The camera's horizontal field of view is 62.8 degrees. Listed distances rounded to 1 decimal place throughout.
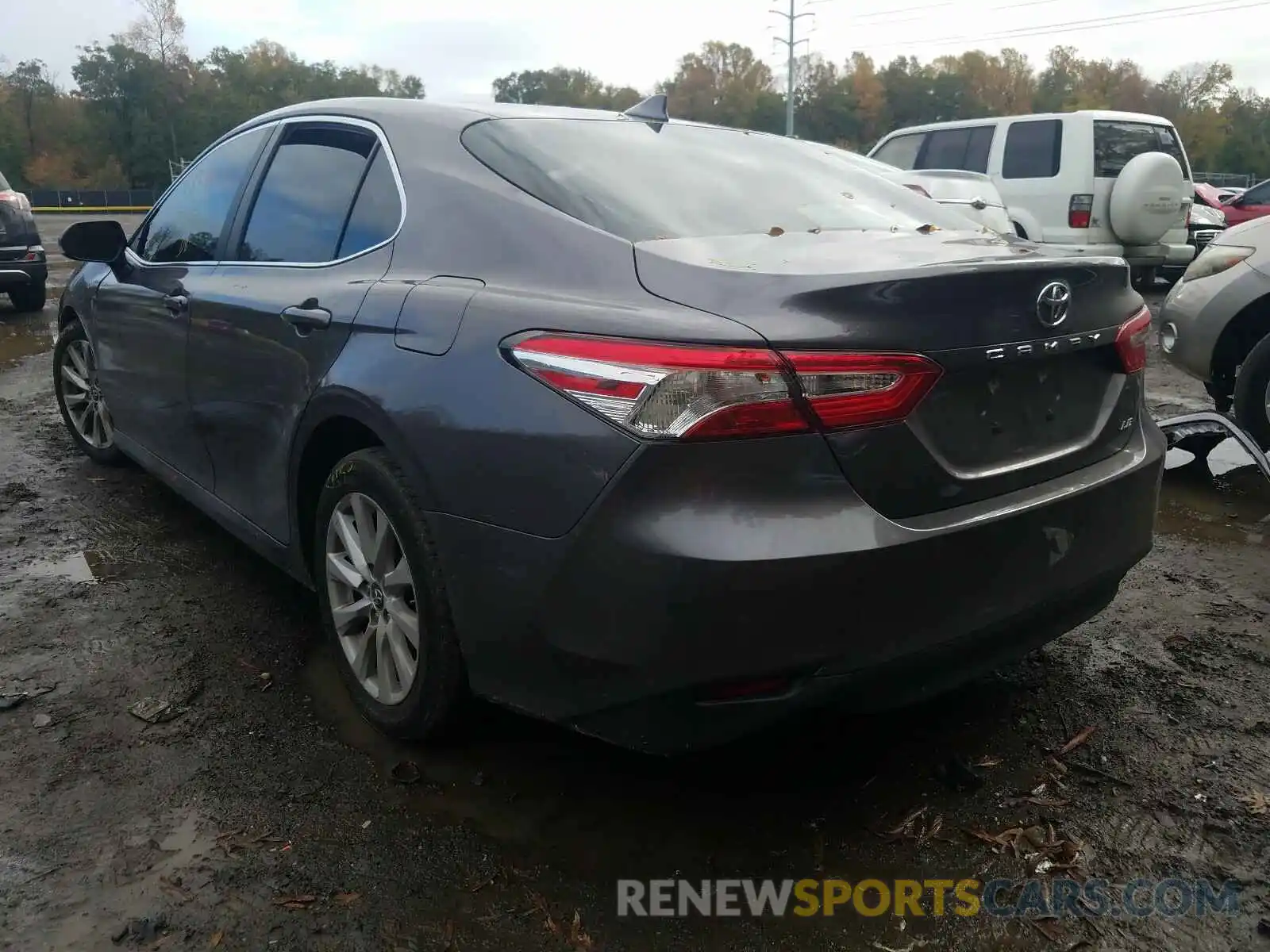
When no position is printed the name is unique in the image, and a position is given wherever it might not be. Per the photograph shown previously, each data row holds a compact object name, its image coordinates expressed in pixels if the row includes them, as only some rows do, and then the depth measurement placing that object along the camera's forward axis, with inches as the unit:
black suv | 426.3
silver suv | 194.1
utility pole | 2275.1
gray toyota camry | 73.8
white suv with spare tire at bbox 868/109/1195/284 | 417.4
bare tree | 2792.8
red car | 627.2
